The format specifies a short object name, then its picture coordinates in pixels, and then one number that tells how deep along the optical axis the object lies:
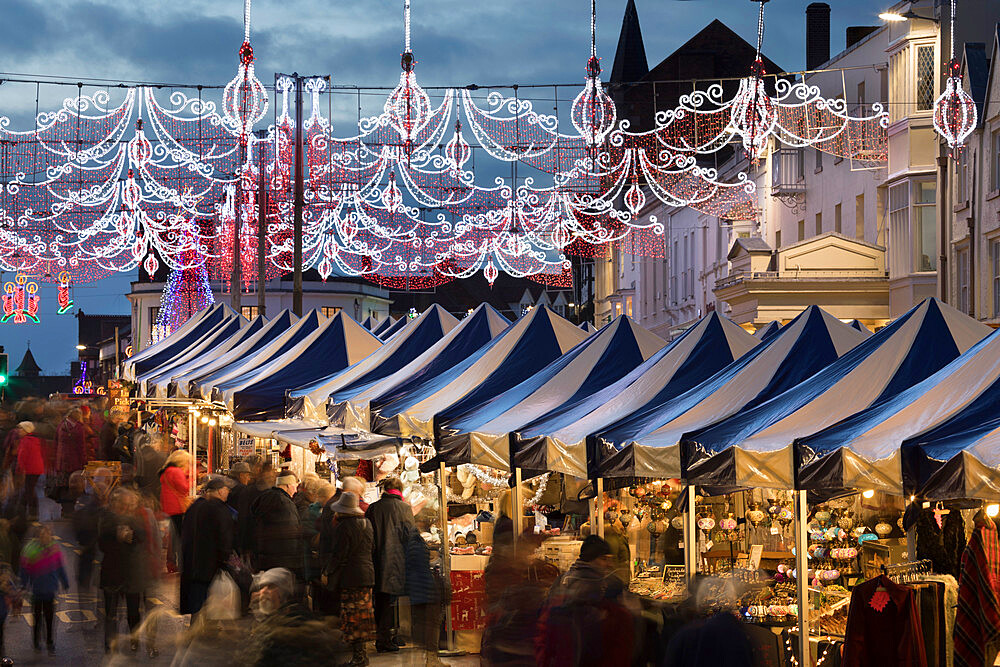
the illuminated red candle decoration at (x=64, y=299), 67.40
